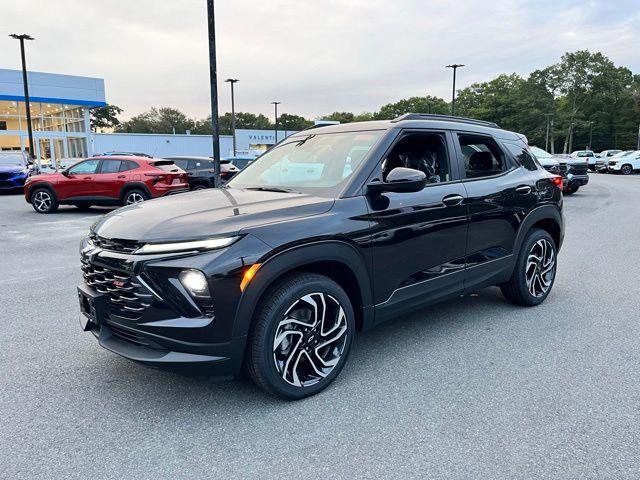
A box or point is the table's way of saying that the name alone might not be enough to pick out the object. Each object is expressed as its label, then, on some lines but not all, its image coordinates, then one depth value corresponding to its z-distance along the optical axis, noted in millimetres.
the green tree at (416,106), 86312
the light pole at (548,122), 70100
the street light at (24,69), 23672
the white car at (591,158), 43366
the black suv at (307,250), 2703
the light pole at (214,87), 14781
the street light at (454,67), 37244
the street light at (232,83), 36594
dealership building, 35406
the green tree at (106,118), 96875
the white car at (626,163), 36969
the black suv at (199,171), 16055
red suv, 12797
